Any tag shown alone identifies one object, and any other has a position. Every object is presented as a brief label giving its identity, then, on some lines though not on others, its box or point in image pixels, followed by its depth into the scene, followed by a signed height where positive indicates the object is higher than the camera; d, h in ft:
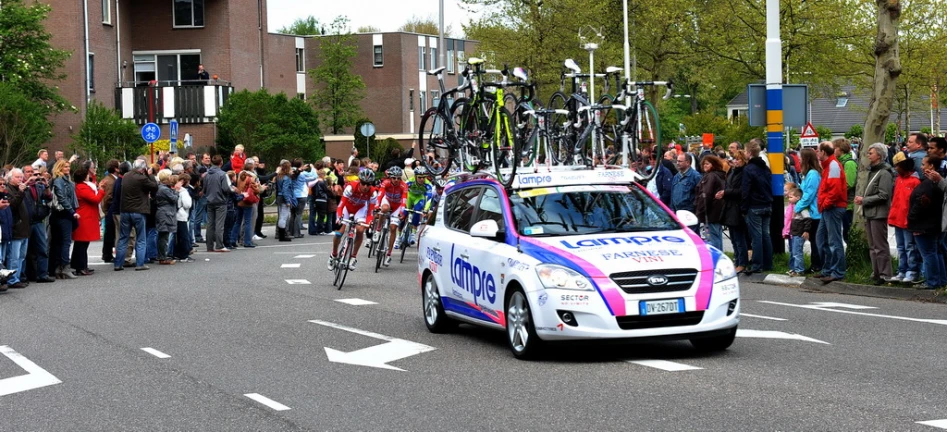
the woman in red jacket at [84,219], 74.02 -3.17
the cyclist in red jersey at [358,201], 66.74 -2.23
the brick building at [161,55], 161.07 +13.56
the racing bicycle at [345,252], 63.77 -4.56
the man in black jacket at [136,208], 77.36 -2.73
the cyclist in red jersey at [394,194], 74.12 -2.14
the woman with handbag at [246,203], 95.14 -3.22
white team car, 35.40 -3.15
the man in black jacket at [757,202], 64.59 -2.57
